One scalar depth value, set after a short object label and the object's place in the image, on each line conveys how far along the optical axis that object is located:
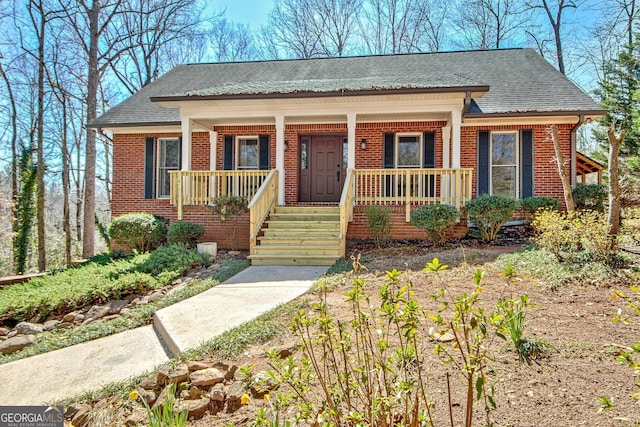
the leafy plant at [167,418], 2.12
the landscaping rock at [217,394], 2.78
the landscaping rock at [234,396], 2.71
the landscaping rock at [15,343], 4.94
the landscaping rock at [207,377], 2.98
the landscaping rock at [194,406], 2.67
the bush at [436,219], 8.42
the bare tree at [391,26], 21.86
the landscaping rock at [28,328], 5.62
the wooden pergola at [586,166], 12.18
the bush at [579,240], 5.40
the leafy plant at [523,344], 2.88
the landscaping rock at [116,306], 6.04
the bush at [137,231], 9.56
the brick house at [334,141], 9.16
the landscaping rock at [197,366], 3.26
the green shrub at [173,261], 7.64
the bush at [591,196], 9.38
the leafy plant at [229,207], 9.34
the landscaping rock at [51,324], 5.71
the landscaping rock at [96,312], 5.86
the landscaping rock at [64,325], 5.71
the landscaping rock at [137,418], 2.74
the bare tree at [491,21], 20.48
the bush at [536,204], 9.41
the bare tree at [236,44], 24.55
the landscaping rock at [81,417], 2.85
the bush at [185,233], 9.42
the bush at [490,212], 8.38
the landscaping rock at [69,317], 5.88
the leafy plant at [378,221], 8.85
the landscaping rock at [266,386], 2.74
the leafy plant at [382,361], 1.52
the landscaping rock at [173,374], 3.06
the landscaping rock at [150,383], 3.13
